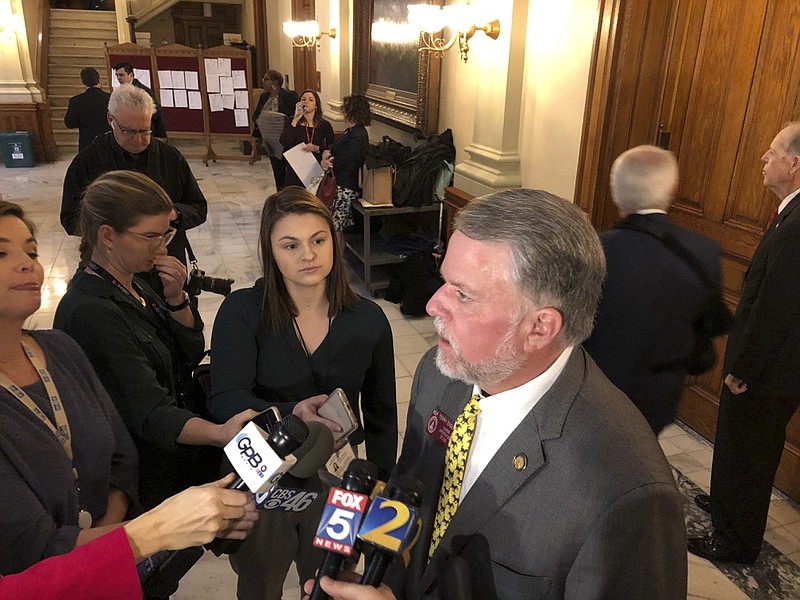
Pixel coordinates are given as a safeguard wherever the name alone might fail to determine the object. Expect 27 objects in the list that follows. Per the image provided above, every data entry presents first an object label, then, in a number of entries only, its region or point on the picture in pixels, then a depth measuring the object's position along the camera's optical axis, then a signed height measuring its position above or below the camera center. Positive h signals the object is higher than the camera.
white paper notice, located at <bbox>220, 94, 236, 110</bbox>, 11.06 -0.47
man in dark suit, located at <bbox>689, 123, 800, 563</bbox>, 2.19 -1.05
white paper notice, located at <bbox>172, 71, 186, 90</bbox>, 10.77 -0.14
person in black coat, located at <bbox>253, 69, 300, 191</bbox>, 7.95 -0.27
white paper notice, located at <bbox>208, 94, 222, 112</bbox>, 11.05 -0.50
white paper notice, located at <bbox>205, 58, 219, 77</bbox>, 10.78 +0.10
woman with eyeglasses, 1.68 -0.72
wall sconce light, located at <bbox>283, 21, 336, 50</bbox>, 8.17 +0.57
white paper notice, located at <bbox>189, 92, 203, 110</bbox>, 11.00 -0.49
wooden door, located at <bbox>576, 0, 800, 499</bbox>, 2.78 -0.09
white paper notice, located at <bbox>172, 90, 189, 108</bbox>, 10.91 -0.46
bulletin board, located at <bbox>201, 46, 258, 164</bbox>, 10.77 -0.33
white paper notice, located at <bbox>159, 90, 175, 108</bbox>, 10.88 -0.47
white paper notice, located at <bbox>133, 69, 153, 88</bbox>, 10.62 -0.07
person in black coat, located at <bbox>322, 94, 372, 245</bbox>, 5.16 -0.64
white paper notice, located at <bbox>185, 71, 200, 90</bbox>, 10.82 -0.14
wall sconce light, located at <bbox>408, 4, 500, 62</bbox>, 4.48 +0.43
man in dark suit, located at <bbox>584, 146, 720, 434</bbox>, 2.16 -0.70
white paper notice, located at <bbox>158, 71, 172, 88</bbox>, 10.73 -0.12
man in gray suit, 1.00 -0.60
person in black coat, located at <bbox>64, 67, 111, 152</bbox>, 7.02 -0.49
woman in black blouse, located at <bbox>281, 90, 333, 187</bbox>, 6.05 -0.50
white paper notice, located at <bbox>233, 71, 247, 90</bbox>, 10.98 -0.12
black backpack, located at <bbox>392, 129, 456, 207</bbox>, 5.14 -0.75
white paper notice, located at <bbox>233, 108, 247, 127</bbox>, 11.20 -0.76
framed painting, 5.50 +0.09
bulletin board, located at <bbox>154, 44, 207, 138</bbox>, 10.68 -0.31
